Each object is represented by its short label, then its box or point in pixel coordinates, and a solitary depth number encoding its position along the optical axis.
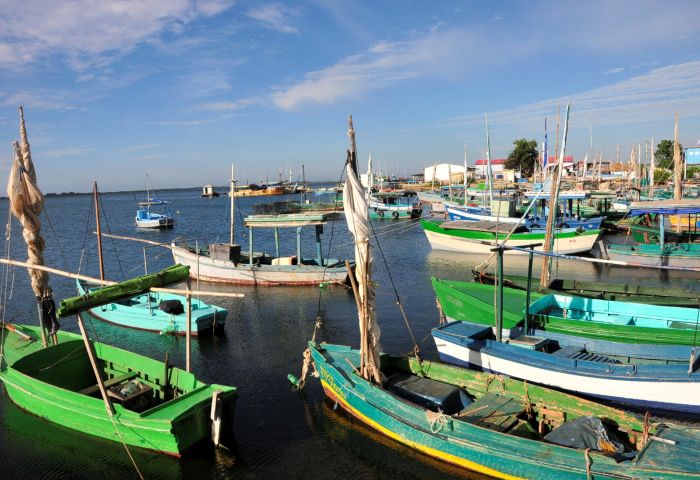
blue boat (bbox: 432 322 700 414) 13.86
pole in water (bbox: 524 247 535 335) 17.39
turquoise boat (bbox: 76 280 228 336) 22.95
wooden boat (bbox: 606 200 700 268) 31.47
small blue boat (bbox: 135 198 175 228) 74.56
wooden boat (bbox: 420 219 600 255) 39.50
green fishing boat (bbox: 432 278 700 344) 16.22
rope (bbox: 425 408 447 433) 11.68
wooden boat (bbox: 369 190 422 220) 73.75
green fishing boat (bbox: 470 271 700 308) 19.58
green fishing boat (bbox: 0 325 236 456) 12.51
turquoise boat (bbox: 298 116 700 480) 9.84
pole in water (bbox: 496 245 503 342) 16.64
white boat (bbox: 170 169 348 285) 31.55
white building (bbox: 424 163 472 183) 162.00
